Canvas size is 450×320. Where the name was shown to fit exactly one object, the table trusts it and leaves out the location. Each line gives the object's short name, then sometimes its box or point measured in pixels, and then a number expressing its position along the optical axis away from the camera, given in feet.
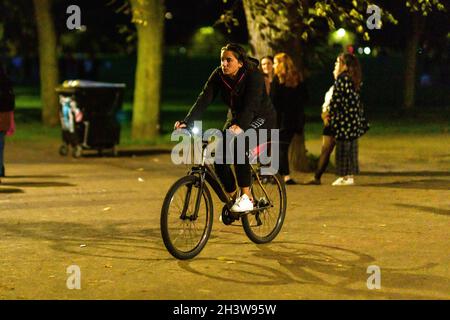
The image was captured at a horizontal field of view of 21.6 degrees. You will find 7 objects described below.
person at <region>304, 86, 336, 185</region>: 50.96
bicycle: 31.14
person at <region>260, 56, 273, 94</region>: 49.83
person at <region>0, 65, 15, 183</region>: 52.60
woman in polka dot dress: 49.88
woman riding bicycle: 32.78
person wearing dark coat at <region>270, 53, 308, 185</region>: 50.65
